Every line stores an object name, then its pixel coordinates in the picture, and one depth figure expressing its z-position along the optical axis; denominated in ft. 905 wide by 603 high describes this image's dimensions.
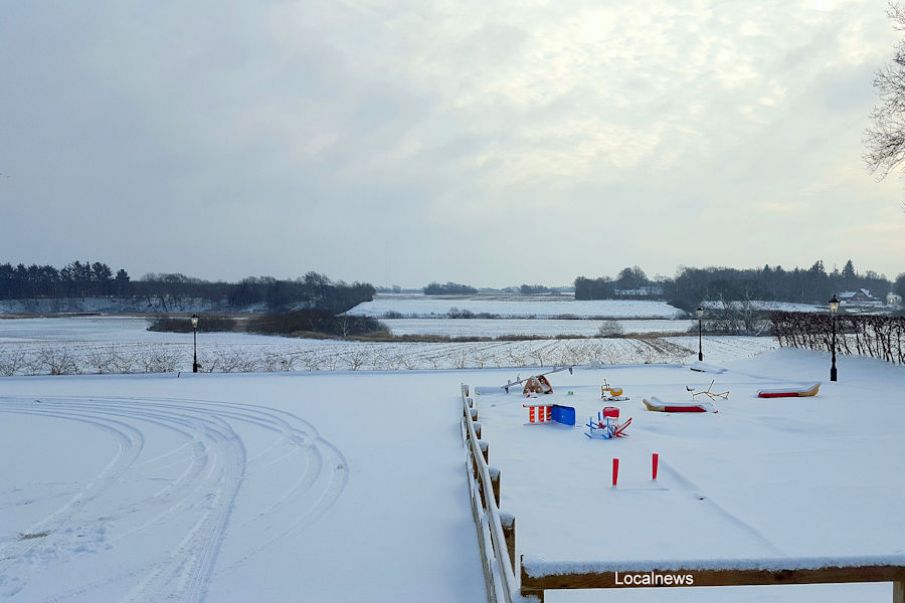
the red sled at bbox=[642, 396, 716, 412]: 49.06
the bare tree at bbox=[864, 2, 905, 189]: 63.72
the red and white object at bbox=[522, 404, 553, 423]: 46.01
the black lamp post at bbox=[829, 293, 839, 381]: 66.49
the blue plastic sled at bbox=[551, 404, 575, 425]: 45.14
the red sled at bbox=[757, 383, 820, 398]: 55.77
